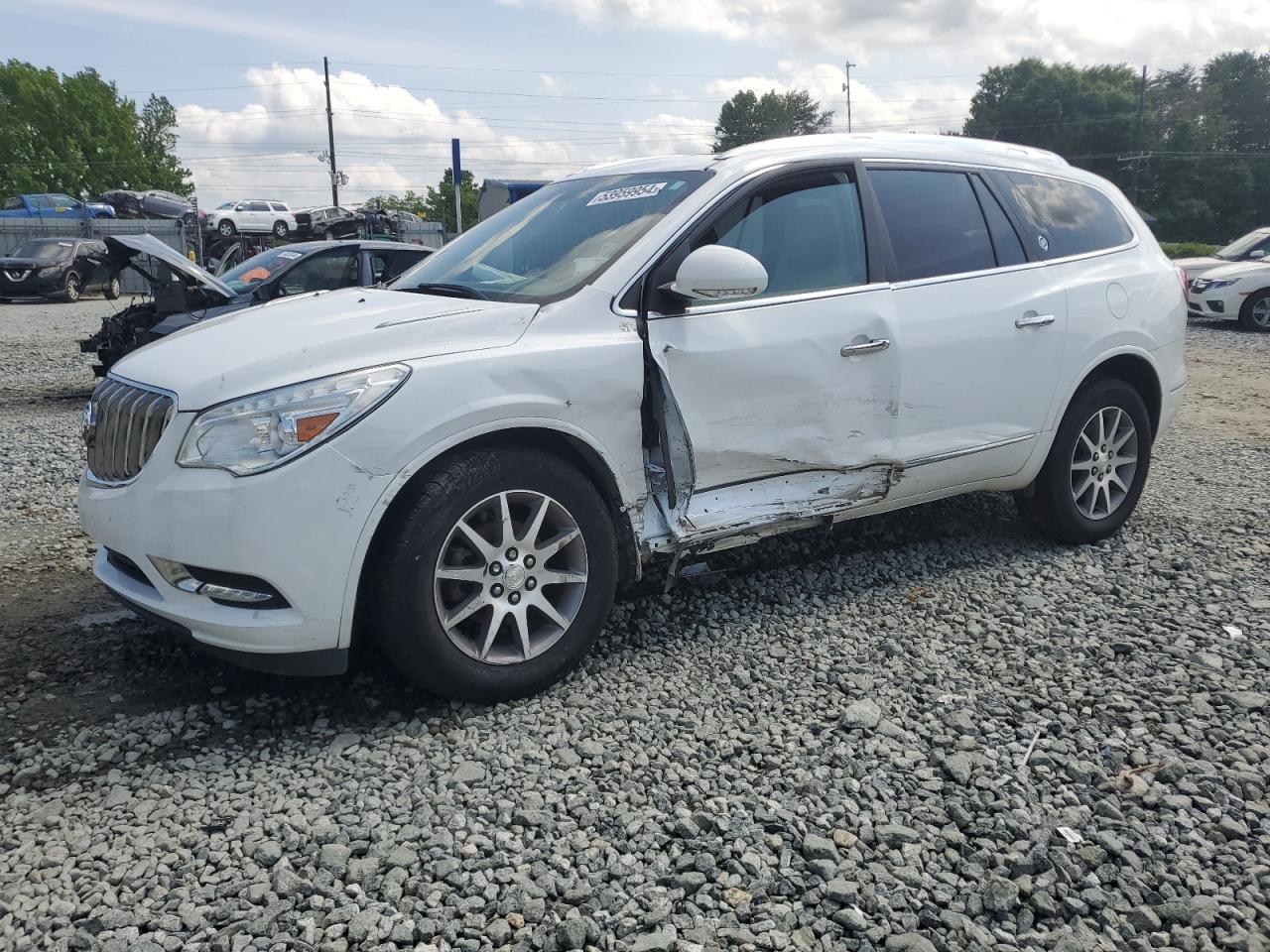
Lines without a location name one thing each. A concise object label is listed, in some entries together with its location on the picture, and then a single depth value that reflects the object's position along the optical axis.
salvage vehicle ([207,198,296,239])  38.50
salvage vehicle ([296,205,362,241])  37.38
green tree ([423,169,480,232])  71.94
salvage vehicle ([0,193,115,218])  36.72
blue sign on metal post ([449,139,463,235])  16.88
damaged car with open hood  8.91
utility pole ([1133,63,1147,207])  66.06
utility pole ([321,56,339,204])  53.66
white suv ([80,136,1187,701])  3.05
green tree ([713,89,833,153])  99.71
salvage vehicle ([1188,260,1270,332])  16.41
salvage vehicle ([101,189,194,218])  40.28
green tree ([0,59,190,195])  71.44
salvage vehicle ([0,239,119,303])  23.62
